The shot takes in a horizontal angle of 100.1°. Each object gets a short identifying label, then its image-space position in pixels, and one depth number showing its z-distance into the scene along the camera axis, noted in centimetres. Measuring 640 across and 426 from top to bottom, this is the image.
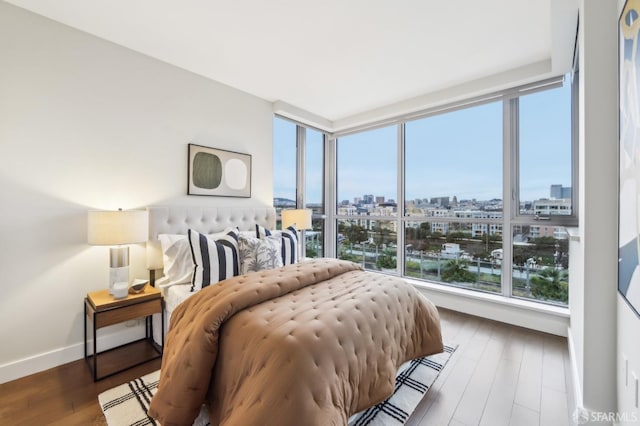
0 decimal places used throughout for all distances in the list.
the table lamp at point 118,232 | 197
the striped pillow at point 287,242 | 267
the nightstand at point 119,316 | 193
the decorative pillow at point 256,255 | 234
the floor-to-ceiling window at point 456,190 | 275
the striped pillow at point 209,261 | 215
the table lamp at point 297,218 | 350
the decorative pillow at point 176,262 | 229
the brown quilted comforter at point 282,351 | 108
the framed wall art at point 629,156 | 96
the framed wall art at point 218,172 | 283
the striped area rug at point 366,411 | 153
